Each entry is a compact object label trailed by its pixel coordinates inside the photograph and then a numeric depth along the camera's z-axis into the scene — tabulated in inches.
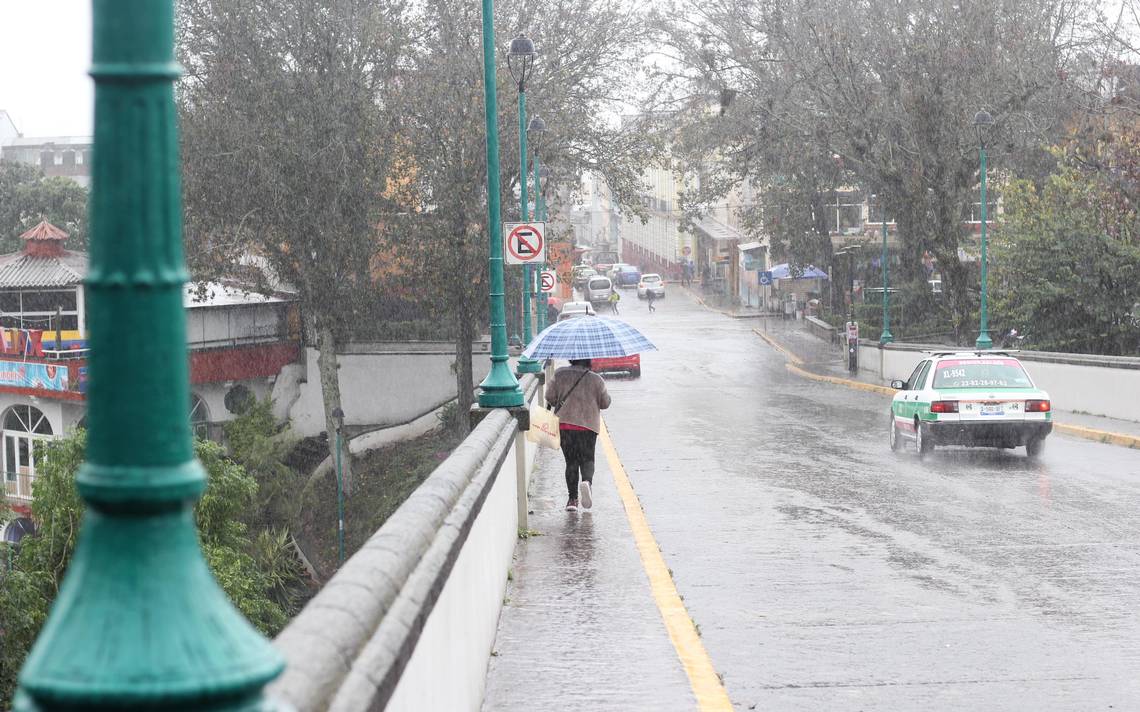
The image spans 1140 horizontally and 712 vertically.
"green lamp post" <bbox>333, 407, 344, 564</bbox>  1780.3
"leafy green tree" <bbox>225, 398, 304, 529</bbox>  1918.1
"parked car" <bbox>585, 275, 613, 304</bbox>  3543.3
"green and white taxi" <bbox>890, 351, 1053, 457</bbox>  761.6
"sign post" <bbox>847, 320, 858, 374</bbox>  1835.6
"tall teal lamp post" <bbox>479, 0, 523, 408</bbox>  644.1
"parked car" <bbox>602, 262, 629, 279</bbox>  4539.9
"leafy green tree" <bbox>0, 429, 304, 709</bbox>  1386.6
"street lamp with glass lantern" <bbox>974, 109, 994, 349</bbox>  1385.3
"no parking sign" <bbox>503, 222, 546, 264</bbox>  964.0
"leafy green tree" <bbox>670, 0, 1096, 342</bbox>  1726.1
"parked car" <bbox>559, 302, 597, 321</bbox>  2094.0
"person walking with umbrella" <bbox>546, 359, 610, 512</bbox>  552.1
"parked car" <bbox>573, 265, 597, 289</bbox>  3899.1
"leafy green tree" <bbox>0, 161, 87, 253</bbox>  3034.0
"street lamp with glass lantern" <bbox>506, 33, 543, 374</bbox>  975.0
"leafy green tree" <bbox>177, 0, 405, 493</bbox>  1588.3
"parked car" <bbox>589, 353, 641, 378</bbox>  1841.2
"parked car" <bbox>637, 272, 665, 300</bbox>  3721.5
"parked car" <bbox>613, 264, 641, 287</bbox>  4503.0
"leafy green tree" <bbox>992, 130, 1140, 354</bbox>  1414.9
